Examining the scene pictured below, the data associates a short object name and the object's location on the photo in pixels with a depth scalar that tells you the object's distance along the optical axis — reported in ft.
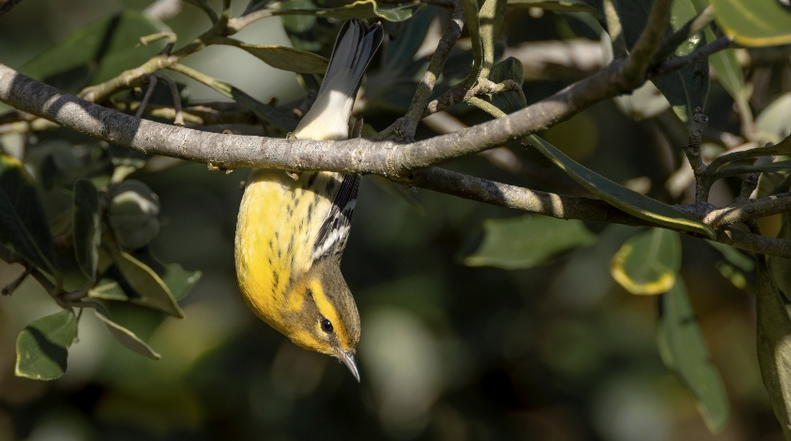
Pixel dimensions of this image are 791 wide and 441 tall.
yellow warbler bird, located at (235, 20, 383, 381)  16.88
